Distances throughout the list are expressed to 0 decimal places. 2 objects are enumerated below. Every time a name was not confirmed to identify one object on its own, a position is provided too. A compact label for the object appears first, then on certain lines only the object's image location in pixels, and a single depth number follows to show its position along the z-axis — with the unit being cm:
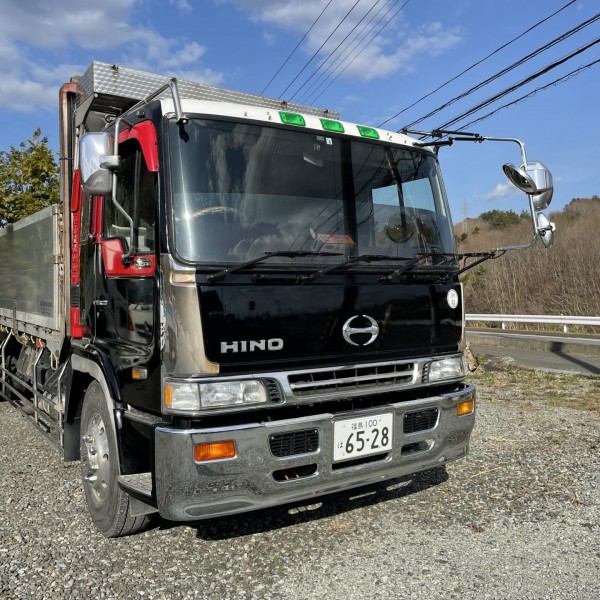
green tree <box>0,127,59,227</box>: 1225
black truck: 288
